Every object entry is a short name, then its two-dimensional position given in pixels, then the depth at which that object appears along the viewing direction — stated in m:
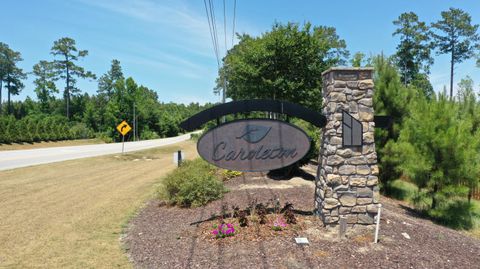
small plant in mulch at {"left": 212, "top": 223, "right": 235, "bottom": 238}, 5.71
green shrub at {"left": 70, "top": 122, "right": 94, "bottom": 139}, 51.03
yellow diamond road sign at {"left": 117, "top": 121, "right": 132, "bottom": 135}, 23.61
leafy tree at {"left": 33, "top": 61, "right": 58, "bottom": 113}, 66.32
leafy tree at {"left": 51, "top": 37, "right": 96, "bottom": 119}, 64.25
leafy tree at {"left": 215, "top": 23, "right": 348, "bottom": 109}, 18.47
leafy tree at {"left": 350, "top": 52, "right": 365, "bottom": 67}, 22.86
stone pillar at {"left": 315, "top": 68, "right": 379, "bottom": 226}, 5.86
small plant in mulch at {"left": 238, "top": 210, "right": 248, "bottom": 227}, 6.03
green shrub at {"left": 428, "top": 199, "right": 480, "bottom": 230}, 9.09
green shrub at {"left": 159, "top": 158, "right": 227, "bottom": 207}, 8.36
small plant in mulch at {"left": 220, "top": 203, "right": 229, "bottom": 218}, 6.49
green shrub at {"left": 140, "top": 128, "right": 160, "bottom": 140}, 58.12
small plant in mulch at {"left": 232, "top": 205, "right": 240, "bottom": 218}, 6.50
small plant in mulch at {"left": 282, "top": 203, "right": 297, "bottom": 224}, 6.15
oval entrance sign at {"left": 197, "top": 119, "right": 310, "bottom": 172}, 6.07
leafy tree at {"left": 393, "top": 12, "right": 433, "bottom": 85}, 42.84
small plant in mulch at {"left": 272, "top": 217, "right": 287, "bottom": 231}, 5.85
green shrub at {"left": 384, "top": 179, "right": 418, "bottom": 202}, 12.54
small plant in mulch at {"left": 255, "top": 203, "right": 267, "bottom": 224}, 6.11
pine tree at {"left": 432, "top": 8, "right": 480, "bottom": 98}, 39.44
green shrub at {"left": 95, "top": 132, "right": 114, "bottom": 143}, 49.00
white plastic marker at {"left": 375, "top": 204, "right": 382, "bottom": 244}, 5.41
